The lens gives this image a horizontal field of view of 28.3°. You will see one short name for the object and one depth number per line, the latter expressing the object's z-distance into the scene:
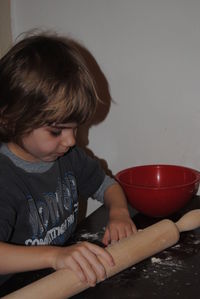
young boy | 0.69
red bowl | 0.93
